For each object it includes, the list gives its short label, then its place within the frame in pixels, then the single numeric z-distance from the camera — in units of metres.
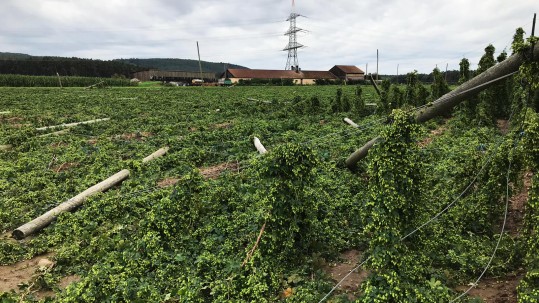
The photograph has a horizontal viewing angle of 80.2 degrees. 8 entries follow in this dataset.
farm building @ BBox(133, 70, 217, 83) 82.88
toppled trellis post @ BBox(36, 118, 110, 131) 14.01
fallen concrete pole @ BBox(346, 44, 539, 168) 4.35
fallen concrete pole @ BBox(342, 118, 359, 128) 14.27
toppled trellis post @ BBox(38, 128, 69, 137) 13.06
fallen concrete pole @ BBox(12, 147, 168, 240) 6.12
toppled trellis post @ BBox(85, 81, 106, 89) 46.77
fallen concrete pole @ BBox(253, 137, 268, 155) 10.10
